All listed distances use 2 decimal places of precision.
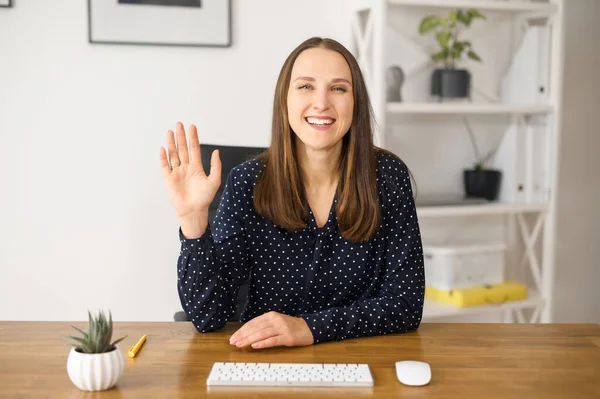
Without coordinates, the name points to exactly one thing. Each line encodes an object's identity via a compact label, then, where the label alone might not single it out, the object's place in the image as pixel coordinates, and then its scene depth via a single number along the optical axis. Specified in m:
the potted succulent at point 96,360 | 1.14
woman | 1.68
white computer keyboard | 1.19
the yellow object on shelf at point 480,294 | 2.72
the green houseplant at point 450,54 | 2.73
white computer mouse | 1.19
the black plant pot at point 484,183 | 2.95
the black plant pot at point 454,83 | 2.78
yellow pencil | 1.34
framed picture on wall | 2.60
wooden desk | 1.17
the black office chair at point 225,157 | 2.07
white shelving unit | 2.69
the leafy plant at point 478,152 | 3.07
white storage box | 2.74
